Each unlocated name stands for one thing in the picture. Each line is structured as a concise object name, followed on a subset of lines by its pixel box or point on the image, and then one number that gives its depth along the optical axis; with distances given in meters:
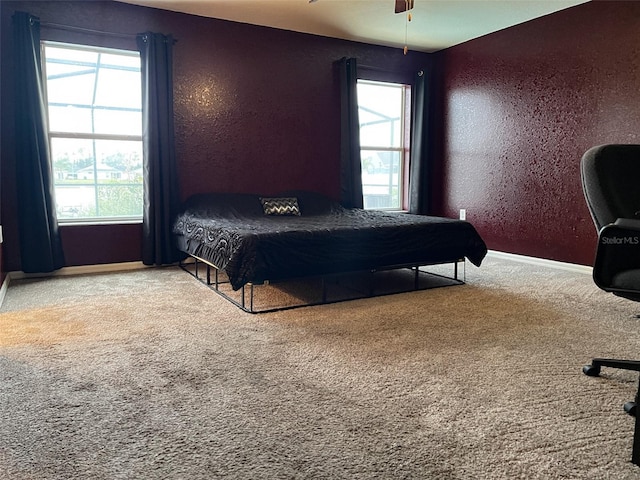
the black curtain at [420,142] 5.79
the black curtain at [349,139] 5.30
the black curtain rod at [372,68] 5.47
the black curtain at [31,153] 3.82
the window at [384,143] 5.89
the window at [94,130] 4.23
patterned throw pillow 4.67
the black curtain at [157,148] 4.31
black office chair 1.71
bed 2.96
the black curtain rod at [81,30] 3.94
